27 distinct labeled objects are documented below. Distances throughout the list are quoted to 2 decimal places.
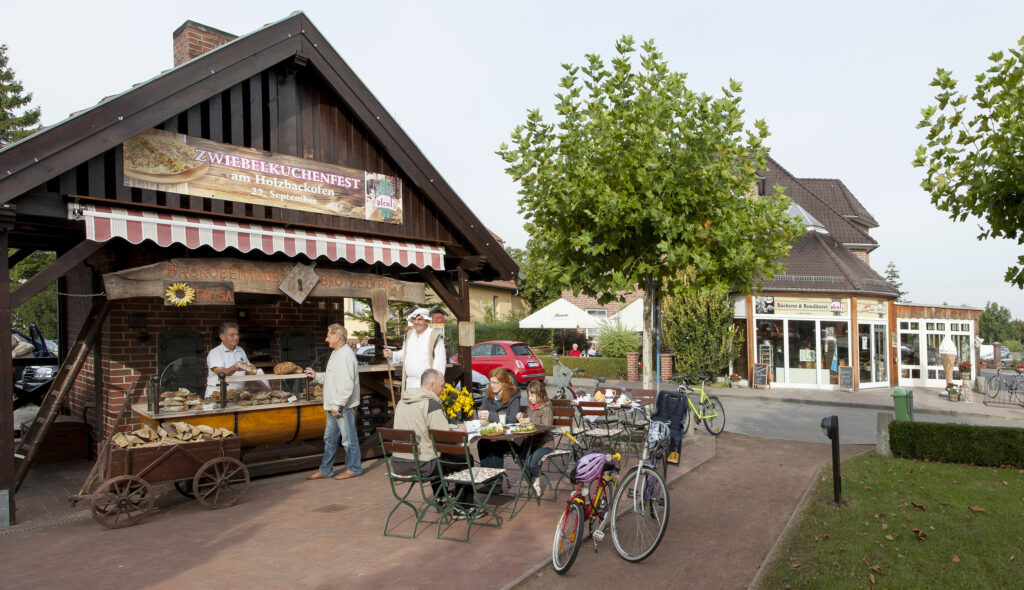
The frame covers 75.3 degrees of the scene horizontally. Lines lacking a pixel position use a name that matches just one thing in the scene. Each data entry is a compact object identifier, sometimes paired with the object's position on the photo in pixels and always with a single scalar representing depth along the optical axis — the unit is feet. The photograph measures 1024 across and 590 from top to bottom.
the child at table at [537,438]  22.63
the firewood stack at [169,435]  21.17
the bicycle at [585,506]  16.10
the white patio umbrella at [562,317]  77.51
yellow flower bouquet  23.72
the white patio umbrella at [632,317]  83.15
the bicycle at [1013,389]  60.85
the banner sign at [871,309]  70.85
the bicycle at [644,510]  17.22
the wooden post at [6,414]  19.90
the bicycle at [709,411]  37.78
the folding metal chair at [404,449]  19.35
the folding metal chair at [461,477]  18.98
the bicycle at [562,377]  49.27
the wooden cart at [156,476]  20.15
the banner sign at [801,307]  70.28
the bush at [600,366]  79.46
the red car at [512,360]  66.44
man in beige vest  28.19
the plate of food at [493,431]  20.92
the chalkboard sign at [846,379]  68.64
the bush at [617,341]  81.44
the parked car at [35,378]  38.93
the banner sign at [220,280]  23.37
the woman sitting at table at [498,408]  22.59
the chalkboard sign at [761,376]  70.74
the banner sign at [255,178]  23.65
